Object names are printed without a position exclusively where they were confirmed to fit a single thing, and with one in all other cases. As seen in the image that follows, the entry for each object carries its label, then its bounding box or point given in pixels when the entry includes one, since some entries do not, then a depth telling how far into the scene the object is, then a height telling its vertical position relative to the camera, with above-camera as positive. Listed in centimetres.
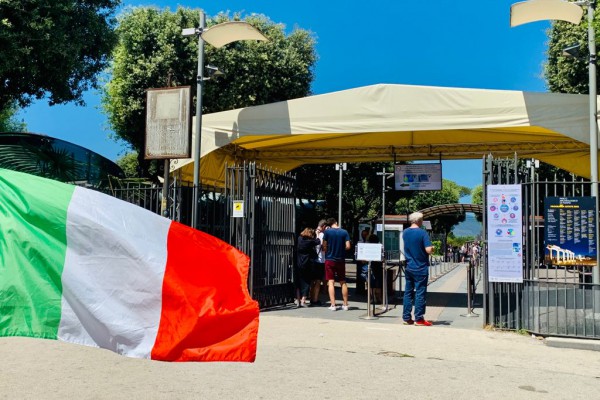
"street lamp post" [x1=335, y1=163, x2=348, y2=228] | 2645 +254
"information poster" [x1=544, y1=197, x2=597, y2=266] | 952 +18
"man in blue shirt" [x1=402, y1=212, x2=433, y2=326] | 1055 -46
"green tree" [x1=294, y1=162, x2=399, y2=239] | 3066 +273
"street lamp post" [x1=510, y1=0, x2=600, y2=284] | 1091 +416
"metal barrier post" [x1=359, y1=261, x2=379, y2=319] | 1168 -136
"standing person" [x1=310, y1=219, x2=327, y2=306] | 1348 -82
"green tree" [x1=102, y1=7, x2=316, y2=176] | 2472 +690
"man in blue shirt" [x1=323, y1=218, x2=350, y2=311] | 1268 -36
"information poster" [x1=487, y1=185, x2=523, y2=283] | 977 +12
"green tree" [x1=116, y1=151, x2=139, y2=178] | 4831 +590
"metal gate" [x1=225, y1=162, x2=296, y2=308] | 1232 +22
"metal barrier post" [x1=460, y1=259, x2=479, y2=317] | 1223 -103
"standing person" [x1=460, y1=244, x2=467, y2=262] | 5356 -117
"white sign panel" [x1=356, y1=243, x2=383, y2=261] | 1219 -27
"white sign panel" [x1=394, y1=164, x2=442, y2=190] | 1630 +167
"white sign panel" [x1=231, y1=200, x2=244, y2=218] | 1212 +53
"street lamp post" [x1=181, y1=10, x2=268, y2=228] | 1224 +401
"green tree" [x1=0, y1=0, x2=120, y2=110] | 1711 +557
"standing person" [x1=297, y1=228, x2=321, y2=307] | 1320 -38
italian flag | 365 -31
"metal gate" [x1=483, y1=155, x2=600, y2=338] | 933 -79
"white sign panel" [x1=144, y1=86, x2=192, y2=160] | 1238 +226
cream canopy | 1143 +233
